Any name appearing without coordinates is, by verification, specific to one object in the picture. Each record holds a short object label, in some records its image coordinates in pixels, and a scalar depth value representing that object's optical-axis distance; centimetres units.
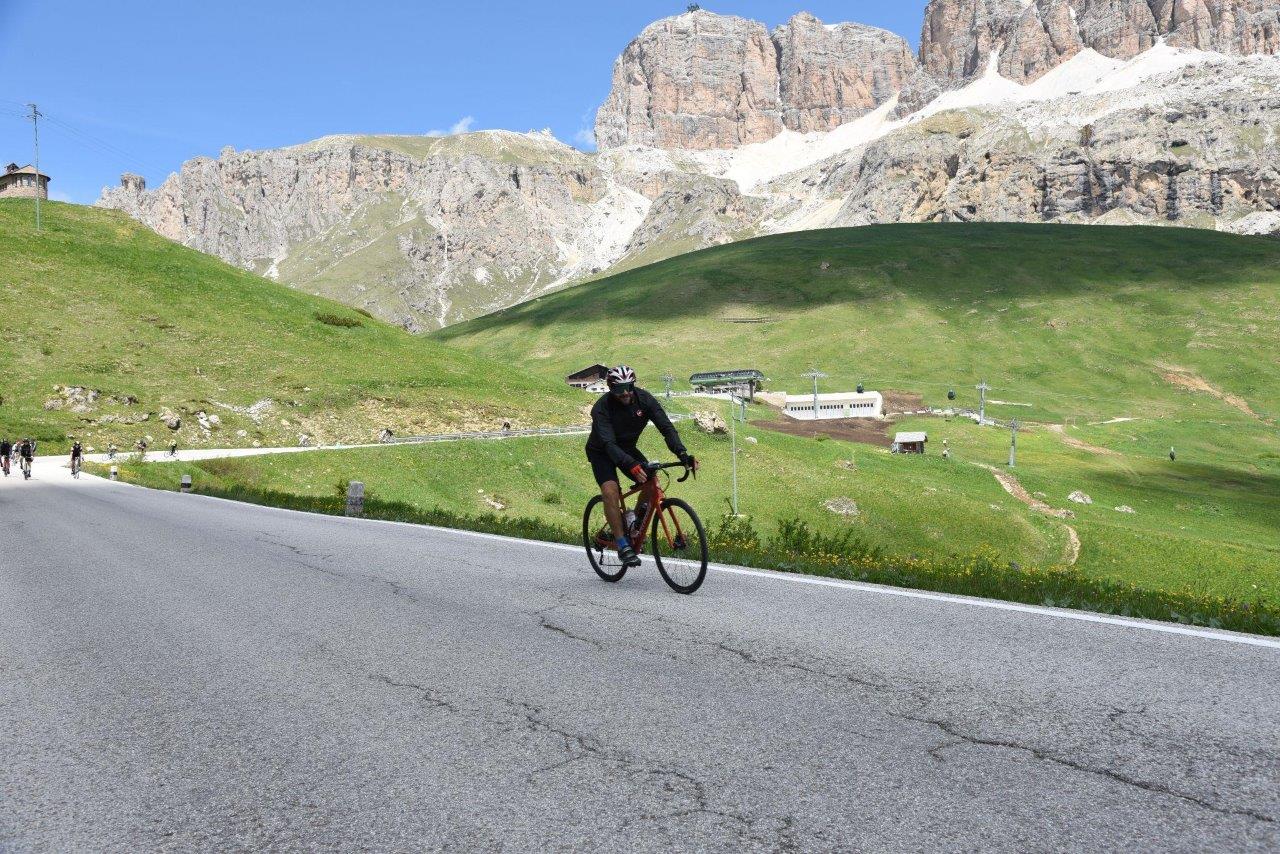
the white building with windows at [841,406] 12162
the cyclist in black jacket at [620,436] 1118
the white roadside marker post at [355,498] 2388
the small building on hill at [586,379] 13988
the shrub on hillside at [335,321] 8275
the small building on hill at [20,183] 11244
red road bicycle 1095
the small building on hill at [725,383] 13375
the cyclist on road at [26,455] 3991
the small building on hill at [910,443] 9062
